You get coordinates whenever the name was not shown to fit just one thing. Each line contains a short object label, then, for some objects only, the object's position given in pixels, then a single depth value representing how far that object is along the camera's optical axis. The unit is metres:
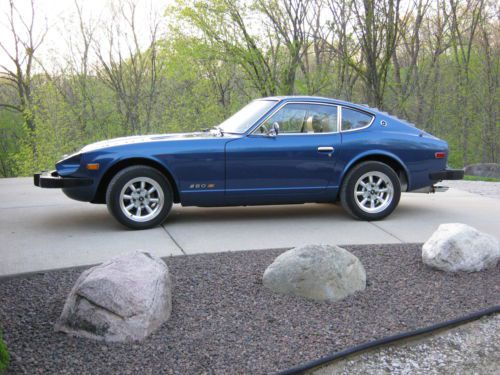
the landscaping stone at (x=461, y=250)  4.78
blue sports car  6.32
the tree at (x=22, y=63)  25.16
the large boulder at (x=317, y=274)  4.16
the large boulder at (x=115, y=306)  3.45
